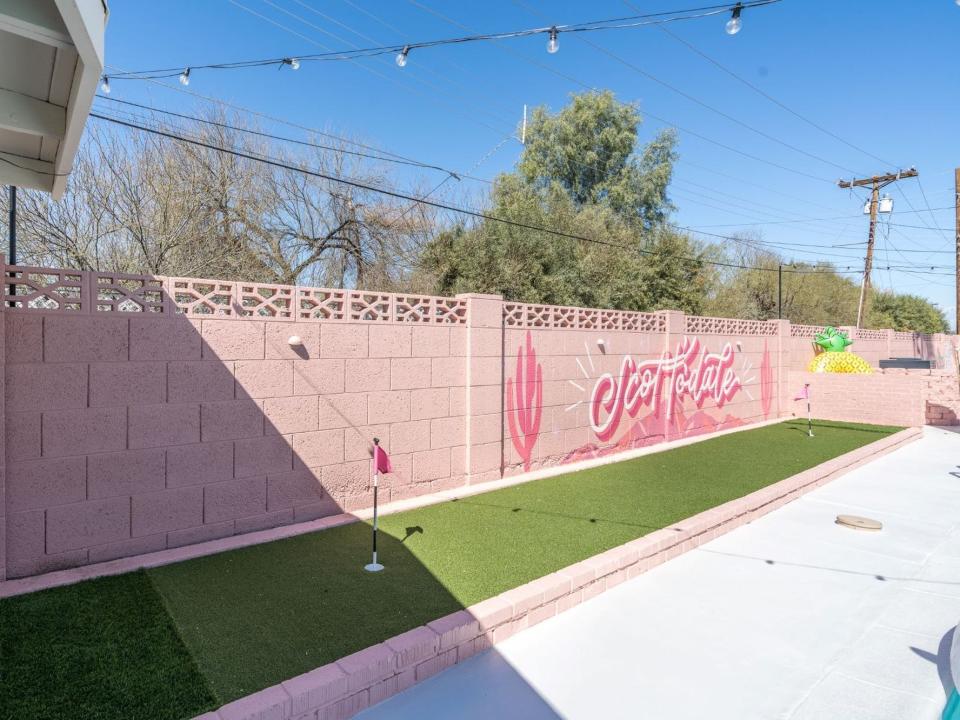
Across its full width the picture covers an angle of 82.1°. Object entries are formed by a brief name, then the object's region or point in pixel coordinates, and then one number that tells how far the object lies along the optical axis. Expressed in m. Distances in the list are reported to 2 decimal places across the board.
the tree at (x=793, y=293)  28.81
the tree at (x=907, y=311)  44.84
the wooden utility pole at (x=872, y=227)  21.11
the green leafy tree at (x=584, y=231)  15.28
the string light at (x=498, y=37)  5.74
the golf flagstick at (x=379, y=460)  4.42
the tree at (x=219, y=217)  10.26
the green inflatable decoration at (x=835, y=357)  13.71
